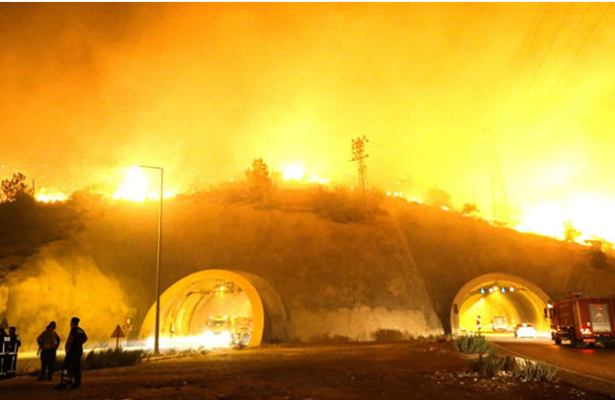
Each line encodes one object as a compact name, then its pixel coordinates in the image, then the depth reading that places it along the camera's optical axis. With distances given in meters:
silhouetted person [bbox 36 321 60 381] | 14.47
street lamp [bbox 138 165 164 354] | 23.64
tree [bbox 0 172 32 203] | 35.28
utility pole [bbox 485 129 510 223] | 61.96
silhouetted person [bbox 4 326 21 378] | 15.08
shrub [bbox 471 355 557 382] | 13.15
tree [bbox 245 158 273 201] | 41.66
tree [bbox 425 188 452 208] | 68.25
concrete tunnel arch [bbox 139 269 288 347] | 30.94
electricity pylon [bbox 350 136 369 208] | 45.81
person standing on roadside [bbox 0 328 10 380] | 14.80
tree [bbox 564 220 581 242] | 48.66
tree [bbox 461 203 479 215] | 56.88
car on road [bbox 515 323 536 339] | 41.72
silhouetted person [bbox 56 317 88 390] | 12.34
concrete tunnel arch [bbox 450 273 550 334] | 40.16
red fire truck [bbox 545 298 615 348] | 28.34
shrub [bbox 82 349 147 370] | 18.55
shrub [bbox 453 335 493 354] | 22.32
